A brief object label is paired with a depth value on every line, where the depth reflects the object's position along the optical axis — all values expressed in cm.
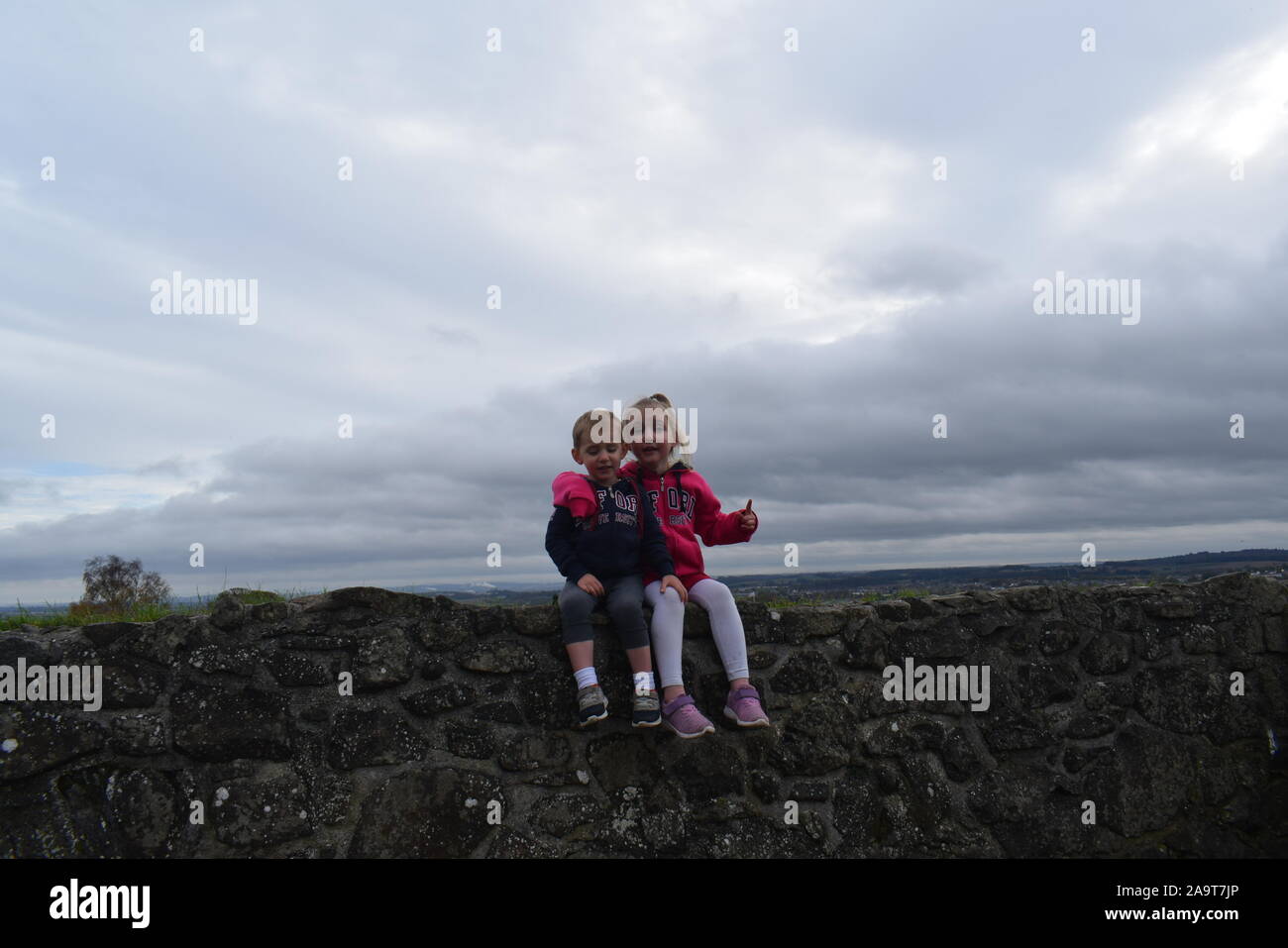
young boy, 363
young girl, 370
